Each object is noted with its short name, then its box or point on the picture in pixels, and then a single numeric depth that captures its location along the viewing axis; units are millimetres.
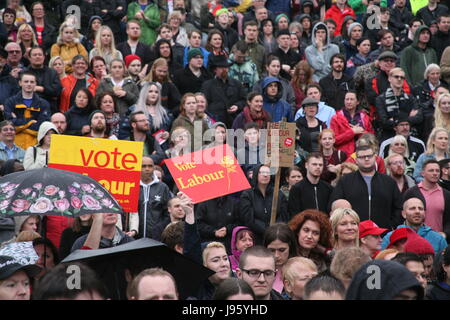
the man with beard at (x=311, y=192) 11586
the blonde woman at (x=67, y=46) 15852
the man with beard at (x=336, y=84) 15725
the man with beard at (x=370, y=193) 11359
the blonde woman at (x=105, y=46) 15680
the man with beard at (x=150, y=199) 11062
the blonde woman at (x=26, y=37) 15852
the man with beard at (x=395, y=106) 14445
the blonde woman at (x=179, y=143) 12812
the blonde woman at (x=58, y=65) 15047
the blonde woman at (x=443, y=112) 13859
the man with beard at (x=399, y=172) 12109
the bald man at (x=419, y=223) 10219
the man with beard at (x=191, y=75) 15578
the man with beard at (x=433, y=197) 11172
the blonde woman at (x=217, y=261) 7899
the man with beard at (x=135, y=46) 16297
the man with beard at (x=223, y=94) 14891
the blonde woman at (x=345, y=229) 9250
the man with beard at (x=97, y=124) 12688
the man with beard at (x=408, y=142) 13595
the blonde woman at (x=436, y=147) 12688
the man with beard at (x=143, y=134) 13047
